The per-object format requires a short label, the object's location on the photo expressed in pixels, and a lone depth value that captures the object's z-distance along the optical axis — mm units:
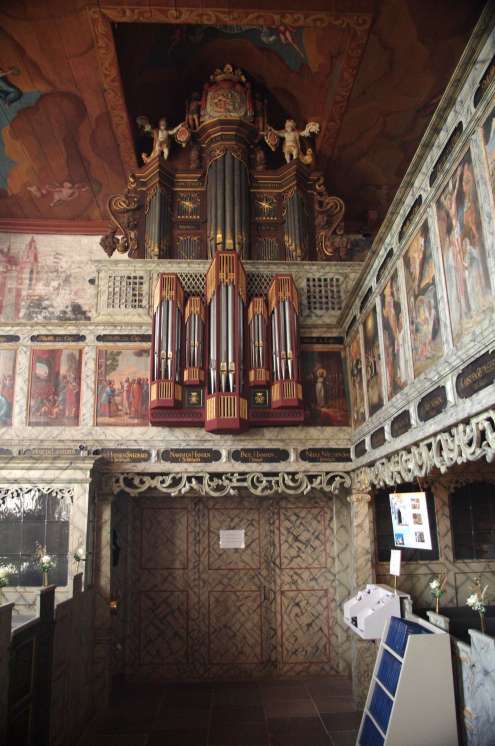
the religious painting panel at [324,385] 9477
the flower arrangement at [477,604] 5863
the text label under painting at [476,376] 4105
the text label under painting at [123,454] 9188
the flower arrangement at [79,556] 8289
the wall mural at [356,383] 8575
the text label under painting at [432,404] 5025
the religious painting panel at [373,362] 7441
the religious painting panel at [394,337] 6344
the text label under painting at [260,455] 9227
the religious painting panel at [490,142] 4012
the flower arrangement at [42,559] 8007
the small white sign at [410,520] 7102
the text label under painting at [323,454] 9305
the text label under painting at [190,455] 9203
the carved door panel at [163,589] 9977
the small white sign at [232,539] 10406
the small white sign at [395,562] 7280
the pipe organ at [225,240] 9023
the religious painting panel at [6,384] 9375
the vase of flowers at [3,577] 6469
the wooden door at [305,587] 10008
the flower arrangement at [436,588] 6775
